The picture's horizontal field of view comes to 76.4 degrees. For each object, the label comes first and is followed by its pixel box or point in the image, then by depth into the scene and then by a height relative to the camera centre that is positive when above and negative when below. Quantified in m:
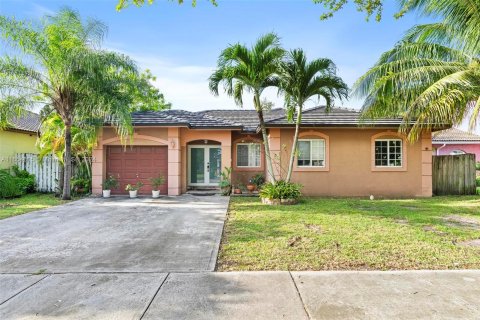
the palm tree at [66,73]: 11.27 +3.53
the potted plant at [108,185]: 13.97 -1.00
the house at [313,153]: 14.31 +0.48
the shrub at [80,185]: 14.16 -1.02
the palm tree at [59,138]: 13.51 +1.17
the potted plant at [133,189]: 13.84 -1.15
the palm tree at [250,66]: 10.63 +3.44
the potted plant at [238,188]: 14.90 -1.23
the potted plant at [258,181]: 15.23 -0.88
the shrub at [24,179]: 14.33 -0.72
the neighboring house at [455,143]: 25.39 +1.70
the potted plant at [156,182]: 13.99 -0.89
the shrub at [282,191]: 11.58 -1.05
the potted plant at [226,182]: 14.62 -0.89
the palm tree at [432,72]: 8.79 +3.07
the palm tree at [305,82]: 10.84 +2.97
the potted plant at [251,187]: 15.12 -1.17
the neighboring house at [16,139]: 15.91 +1.39
